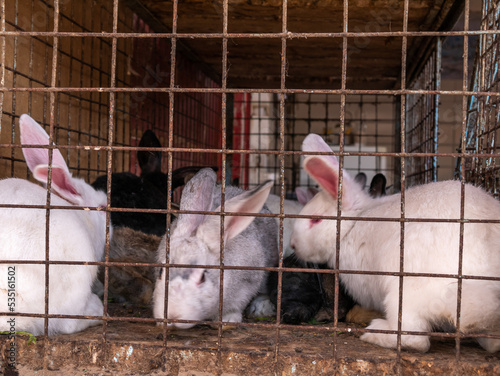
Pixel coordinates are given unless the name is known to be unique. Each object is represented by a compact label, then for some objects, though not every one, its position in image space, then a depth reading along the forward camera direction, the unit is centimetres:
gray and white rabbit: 222
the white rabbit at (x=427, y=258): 191
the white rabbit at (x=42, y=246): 205
